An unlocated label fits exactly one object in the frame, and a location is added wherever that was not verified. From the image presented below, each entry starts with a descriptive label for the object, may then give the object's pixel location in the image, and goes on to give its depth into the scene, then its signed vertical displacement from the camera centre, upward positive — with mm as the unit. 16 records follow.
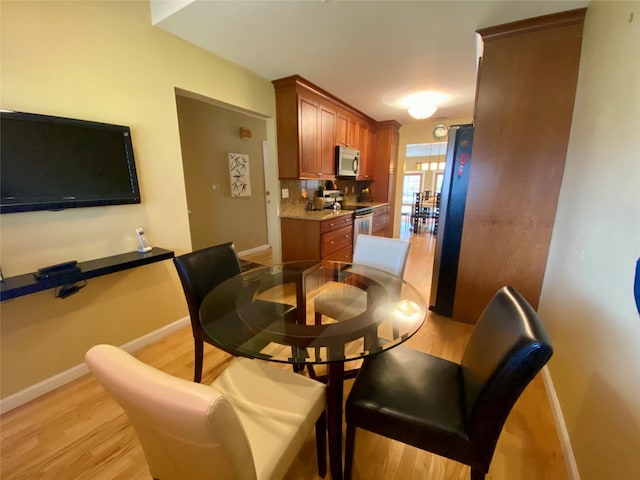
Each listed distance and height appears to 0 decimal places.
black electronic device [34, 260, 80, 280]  1464 -461
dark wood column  1828 +291
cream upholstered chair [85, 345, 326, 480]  546 -619
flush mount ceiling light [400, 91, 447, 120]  3296 +1094
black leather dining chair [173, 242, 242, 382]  1571 -556
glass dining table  1069 -672
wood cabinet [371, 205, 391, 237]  4703 -648
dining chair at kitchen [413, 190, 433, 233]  6977 -640
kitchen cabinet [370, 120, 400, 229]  5078 +508
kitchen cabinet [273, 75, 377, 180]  2912 +727
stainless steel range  3915 -376
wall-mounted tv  1400 +143
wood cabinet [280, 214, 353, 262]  3150 -619
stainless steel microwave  3850 +393
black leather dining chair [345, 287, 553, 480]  778 -793
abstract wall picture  4238 +210
